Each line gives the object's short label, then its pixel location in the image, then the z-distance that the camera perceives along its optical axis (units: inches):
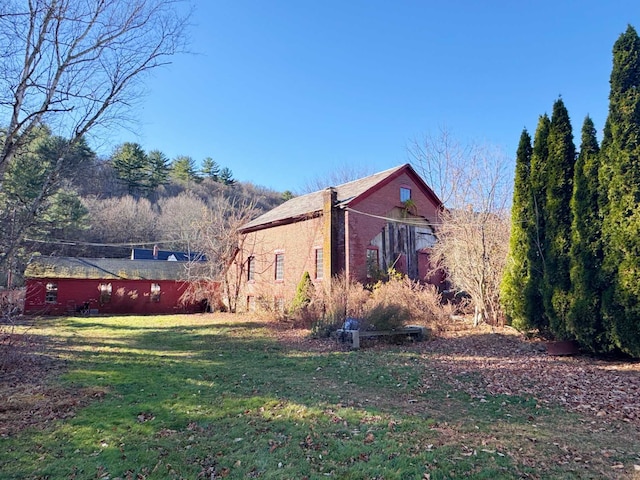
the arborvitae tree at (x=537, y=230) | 410.9
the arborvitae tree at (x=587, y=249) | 347.9
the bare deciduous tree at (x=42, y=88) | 302.5
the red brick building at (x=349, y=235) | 709.9
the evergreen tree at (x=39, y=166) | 309.6
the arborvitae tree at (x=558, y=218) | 380.5
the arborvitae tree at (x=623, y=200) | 320.2
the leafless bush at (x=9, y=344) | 339.9
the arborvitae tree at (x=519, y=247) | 424.8
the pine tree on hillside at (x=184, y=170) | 2179.6
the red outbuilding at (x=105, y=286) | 951.0
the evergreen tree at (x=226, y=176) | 2314.2
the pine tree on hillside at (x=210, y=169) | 2337.6
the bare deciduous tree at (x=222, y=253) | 968.9
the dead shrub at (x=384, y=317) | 477.1
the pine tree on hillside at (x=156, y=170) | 1980.8
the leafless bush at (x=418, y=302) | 536.1
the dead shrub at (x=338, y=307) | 508.7
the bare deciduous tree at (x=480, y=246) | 537.6
